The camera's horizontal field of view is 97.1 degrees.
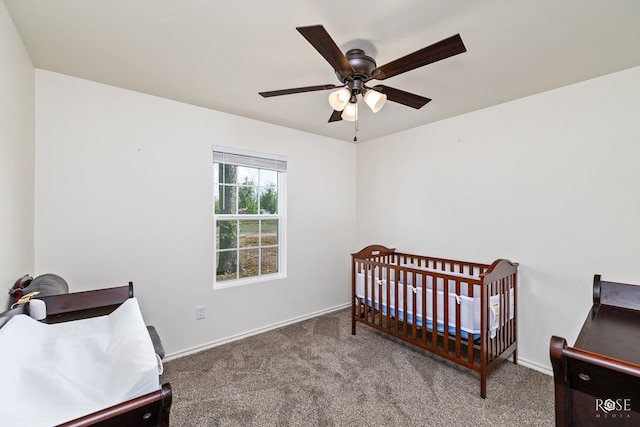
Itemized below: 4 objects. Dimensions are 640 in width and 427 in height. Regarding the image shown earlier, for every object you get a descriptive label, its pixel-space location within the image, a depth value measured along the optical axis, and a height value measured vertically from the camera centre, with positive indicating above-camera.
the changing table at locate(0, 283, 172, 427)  0.70 -0.49
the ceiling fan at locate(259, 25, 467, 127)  1.22 +0.74
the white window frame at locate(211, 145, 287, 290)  2.73 +0.31
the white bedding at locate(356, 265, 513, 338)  2.06 -0.70
